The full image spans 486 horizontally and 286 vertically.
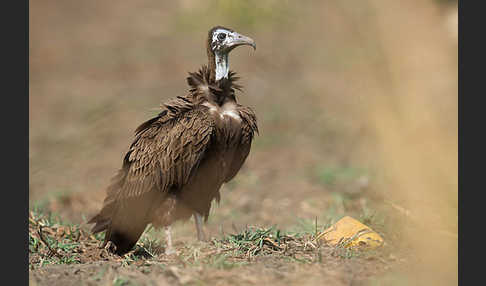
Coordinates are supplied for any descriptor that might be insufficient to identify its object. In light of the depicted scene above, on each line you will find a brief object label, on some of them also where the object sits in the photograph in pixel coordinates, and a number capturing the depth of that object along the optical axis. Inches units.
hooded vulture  447.2
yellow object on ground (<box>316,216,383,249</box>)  419.0
